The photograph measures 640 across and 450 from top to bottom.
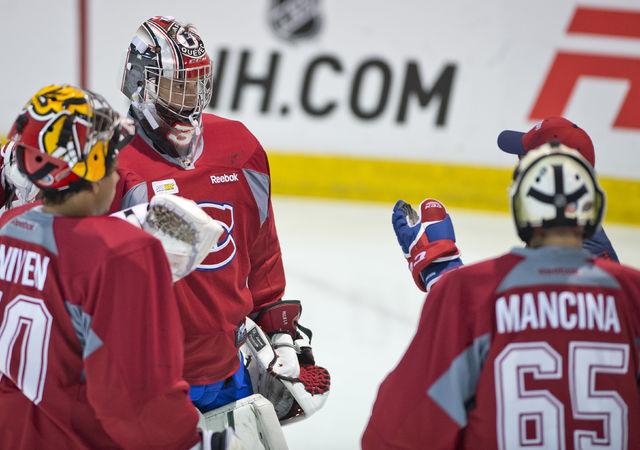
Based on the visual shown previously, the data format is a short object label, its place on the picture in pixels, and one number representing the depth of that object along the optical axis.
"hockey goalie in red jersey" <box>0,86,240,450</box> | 12.57
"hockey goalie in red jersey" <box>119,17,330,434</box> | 13.70
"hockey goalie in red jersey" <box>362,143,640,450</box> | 12.54
